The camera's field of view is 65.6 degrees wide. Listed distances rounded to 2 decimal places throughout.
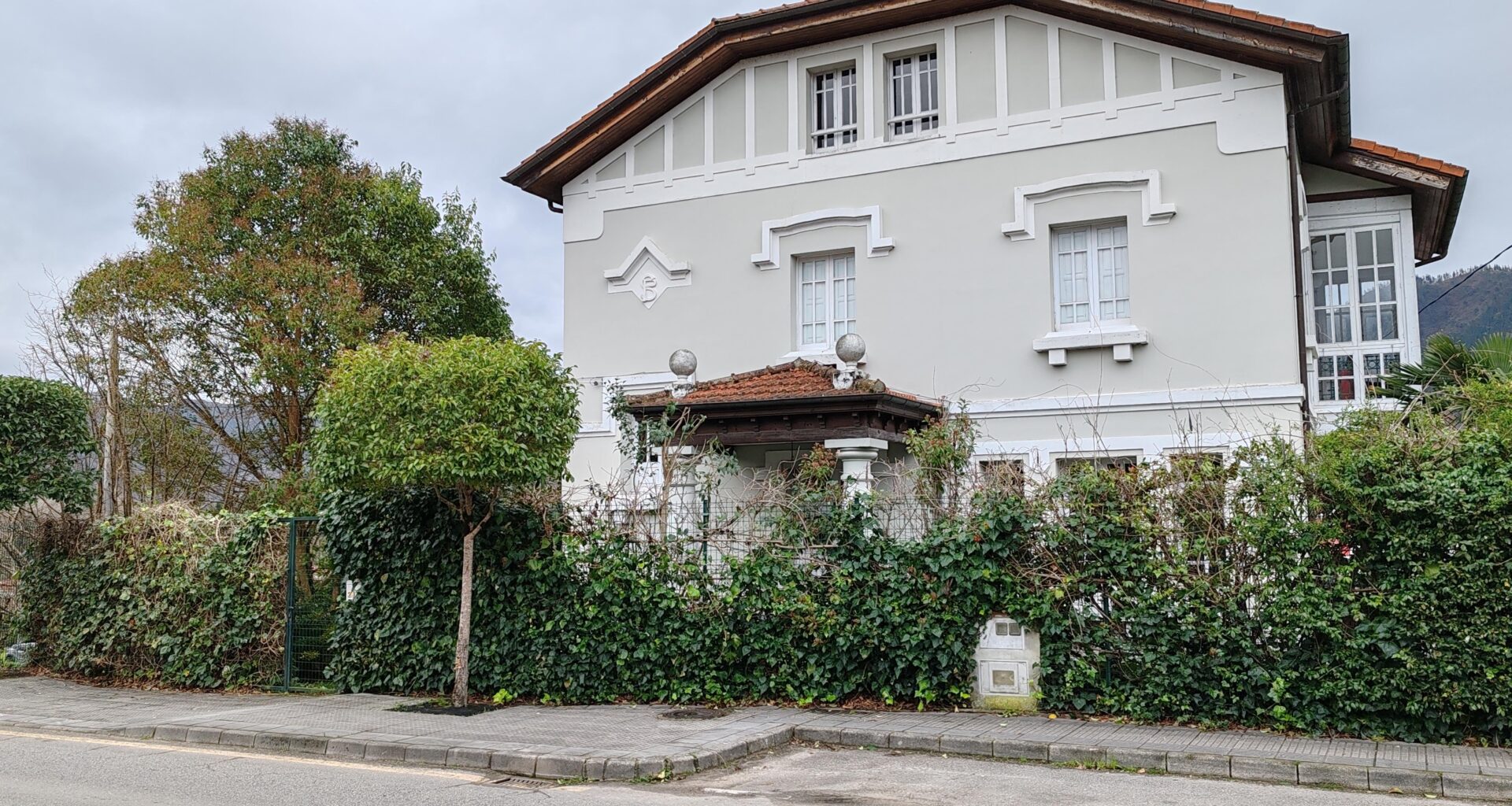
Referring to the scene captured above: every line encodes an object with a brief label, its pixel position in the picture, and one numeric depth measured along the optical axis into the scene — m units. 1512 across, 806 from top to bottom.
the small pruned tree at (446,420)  10.94
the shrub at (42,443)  14.77
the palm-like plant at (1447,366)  13.80
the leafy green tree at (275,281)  23.33
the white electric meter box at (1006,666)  10.76
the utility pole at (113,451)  20.22
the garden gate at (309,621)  13.41
